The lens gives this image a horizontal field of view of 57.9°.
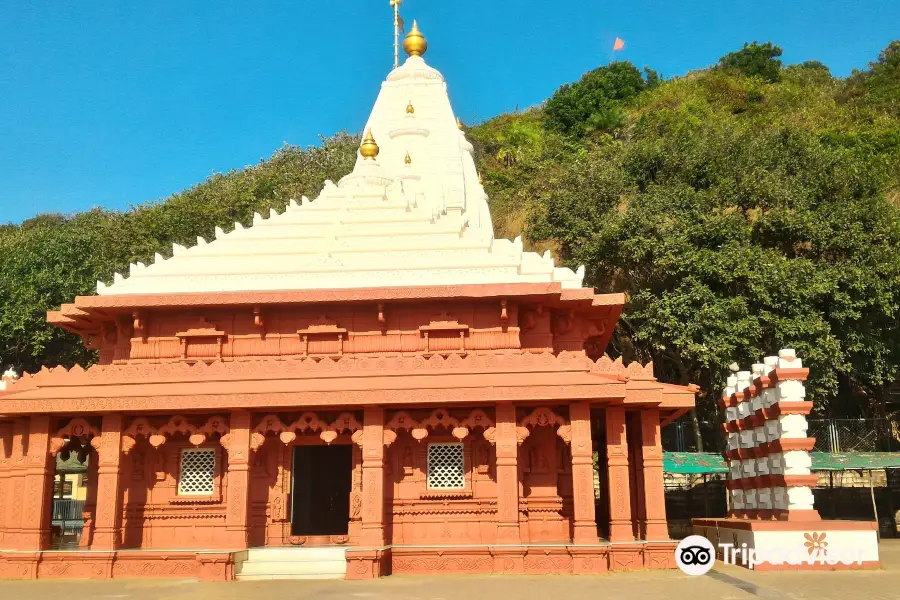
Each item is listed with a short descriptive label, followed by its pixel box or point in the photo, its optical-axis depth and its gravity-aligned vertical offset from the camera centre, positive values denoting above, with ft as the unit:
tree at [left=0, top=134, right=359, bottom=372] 97.55 +31.01
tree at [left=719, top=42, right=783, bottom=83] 184.55 +91.85
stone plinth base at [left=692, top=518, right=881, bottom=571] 42.60 -4.11
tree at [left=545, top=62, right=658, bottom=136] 161.07 +74.21
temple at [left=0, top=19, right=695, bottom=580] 42.29 +3.11
